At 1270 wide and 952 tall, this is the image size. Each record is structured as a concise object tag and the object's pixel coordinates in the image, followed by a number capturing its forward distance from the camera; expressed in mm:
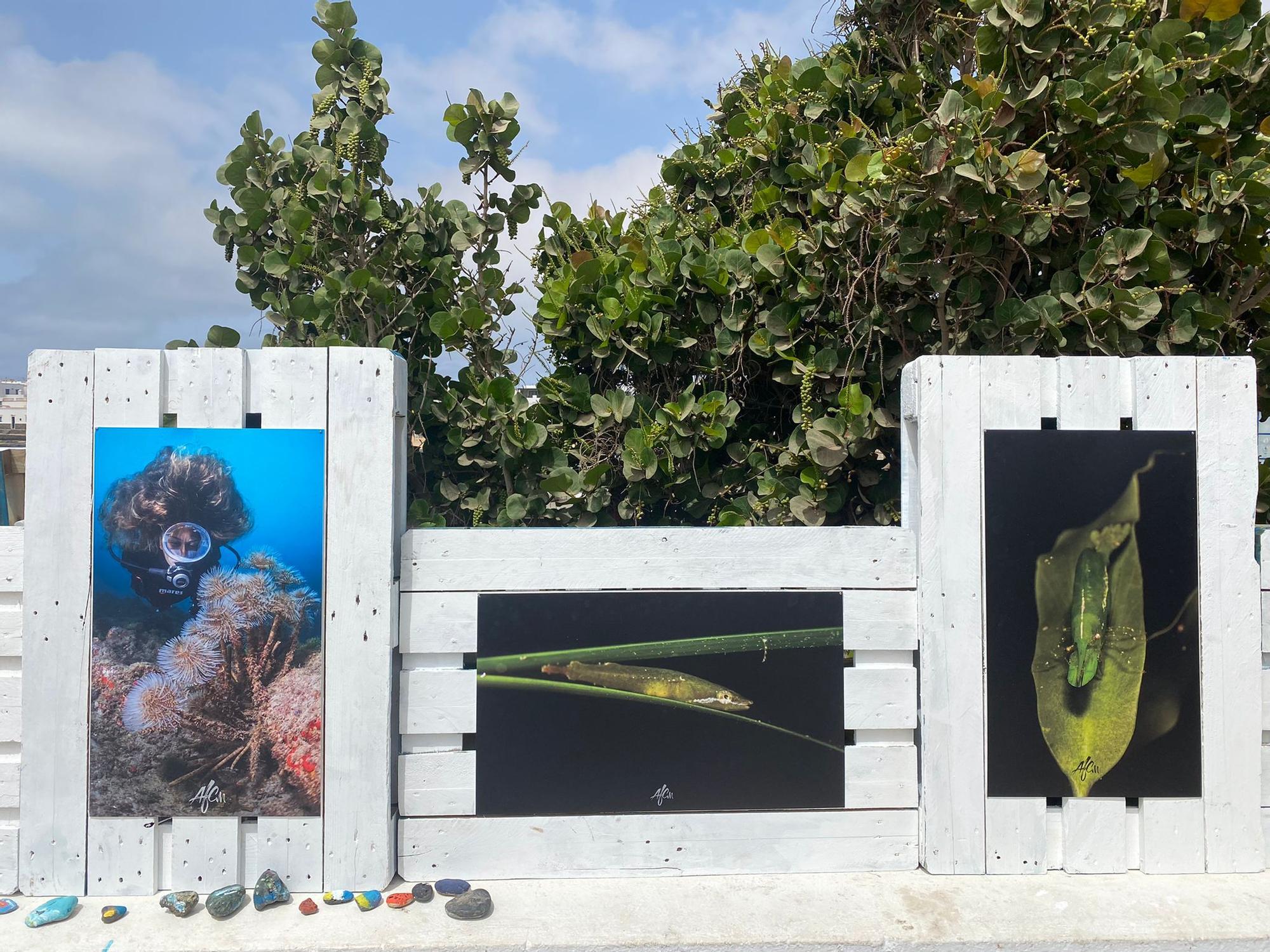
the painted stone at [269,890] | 2840
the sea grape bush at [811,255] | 3324
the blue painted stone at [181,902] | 2789
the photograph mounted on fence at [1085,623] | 3092
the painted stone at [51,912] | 2740
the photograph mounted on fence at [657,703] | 3078
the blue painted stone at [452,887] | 2936
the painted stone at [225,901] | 2771
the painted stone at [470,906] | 2785
